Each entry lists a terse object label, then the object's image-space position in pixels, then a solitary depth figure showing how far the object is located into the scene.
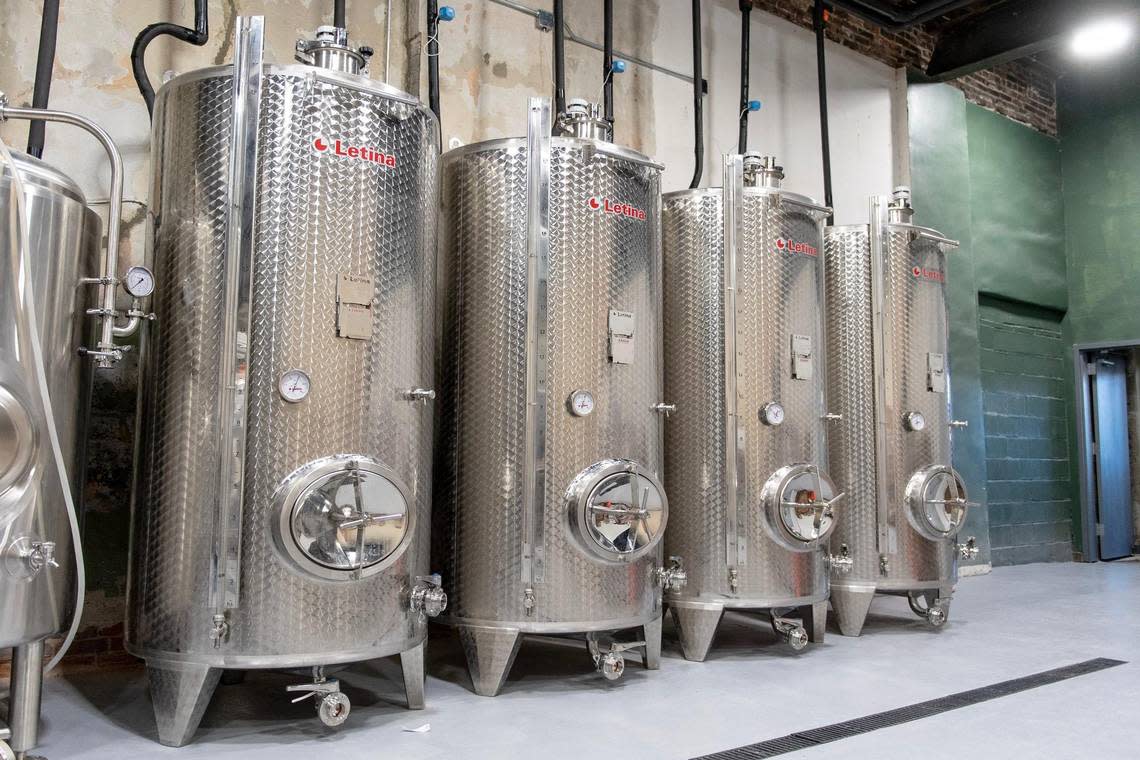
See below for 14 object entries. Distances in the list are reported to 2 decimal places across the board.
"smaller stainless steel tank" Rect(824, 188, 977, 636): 5.04
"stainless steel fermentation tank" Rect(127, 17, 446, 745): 2.95
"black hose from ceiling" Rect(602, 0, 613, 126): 5.32
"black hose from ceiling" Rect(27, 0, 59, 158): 3.38
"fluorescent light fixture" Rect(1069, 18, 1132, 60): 6.58
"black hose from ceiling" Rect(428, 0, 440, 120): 4.59
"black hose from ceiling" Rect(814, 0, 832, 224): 6.50
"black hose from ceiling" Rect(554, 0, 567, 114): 4.98
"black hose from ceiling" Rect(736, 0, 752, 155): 5.99
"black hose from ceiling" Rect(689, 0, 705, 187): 5.72
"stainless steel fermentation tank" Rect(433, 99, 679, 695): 3.63
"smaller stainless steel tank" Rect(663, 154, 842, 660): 4.30
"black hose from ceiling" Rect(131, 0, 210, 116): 3.82
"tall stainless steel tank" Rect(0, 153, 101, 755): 2.55
